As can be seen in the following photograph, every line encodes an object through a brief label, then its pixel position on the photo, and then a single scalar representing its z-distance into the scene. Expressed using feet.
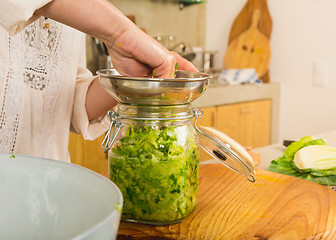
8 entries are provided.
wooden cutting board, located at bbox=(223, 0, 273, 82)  8.67
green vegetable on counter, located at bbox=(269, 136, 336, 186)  2.87
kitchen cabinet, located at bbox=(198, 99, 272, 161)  7.86
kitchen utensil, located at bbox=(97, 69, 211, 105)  1.68
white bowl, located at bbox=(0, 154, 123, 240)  1.06
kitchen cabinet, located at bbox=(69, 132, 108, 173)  6.37
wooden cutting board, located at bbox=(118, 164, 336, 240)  1.77
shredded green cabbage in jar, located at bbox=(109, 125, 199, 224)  1.79
